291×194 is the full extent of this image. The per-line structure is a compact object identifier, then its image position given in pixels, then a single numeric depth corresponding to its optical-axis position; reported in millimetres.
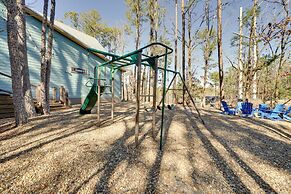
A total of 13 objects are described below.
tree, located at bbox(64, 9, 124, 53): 24797
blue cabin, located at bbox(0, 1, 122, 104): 7926
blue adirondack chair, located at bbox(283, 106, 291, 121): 7107
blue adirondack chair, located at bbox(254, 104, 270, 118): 7672
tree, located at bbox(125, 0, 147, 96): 18172
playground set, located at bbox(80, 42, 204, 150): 3174
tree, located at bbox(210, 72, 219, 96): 29594
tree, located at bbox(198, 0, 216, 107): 18484
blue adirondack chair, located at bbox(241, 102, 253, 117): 7541
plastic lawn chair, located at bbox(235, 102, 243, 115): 8065
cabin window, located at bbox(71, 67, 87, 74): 11219
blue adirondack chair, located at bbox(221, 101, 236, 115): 8133
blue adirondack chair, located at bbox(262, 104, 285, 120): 7246
